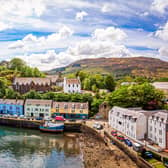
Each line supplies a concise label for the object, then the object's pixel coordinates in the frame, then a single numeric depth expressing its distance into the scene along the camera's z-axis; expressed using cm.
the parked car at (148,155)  2589
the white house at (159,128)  2805
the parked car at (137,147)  2813
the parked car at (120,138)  3277
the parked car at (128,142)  3063
